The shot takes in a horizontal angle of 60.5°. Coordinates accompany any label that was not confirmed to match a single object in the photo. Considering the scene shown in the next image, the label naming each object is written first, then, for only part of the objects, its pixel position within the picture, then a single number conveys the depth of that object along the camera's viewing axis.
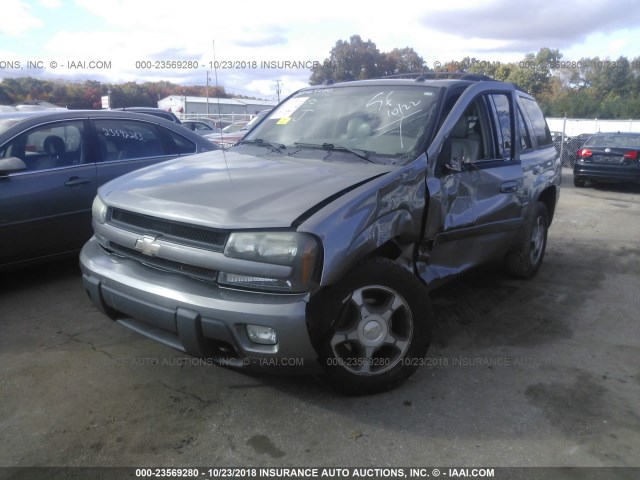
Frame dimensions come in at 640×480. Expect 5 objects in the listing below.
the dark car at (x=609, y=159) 12.95
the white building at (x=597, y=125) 32.41
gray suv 2.67
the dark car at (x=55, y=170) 4.48
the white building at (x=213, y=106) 39.30
